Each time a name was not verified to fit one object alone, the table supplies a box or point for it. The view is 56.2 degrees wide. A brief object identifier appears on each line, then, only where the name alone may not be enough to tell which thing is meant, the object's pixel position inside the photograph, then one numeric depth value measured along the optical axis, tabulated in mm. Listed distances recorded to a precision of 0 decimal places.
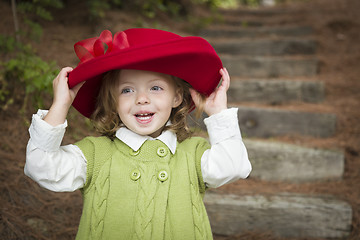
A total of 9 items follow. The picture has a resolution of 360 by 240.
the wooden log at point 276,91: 3908
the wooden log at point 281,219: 2393
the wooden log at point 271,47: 4844
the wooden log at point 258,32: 5448
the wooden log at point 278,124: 3426
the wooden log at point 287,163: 2900
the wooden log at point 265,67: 4344
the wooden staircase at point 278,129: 2398
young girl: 1472
